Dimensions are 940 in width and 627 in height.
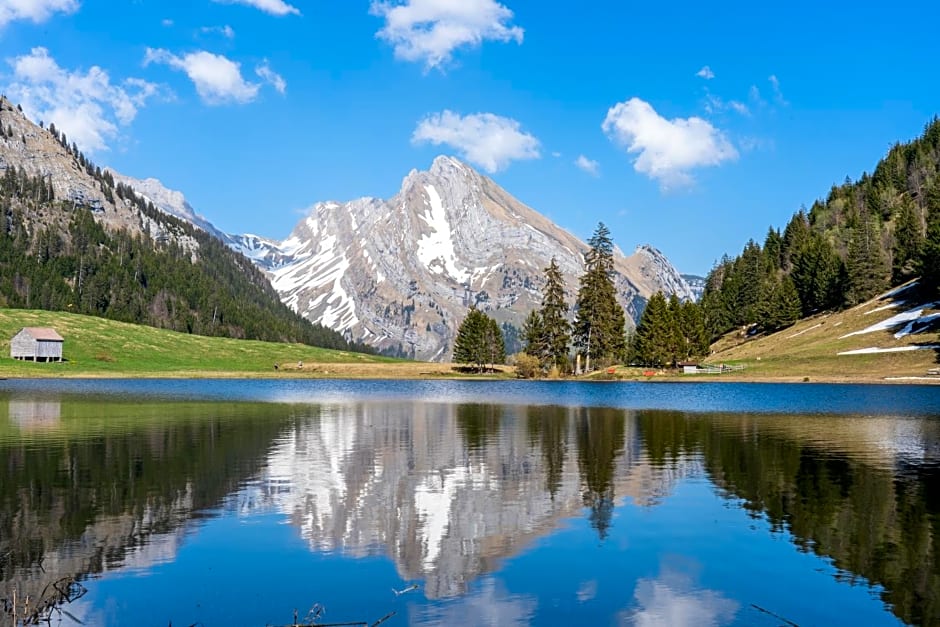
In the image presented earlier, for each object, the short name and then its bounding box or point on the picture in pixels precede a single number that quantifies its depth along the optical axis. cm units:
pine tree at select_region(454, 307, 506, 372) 17638
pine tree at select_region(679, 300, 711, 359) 16550
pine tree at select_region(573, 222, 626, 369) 15738
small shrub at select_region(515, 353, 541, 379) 16100
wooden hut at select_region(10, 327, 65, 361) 16650
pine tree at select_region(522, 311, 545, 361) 16538
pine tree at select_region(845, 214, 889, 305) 17200
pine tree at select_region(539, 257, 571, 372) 16150
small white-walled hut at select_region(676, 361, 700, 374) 15346
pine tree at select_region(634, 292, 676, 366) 15650
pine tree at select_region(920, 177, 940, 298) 14312
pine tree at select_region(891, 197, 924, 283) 17025
